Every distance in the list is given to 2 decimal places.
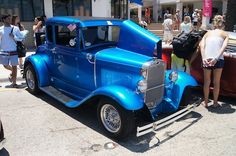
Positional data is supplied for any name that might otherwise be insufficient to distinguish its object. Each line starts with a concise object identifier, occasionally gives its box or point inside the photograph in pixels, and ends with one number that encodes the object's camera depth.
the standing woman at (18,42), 5.48
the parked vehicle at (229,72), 4.34
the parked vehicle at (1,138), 2.72
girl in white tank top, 4.05
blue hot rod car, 3.24
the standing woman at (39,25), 7.14
